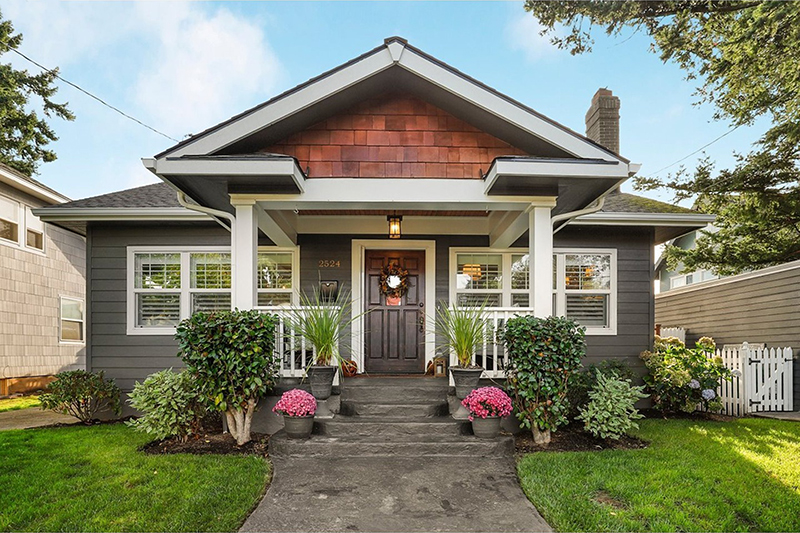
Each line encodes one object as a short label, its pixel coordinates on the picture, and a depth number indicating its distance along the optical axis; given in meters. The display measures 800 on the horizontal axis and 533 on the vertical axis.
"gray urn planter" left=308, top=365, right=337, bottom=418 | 5.25
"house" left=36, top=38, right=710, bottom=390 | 4.96
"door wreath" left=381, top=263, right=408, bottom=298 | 7.57
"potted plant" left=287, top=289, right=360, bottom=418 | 5.26
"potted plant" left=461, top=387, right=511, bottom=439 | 4.80
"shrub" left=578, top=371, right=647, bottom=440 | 5.02
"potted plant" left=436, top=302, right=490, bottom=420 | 5.32
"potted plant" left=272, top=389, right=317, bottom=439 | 4.78
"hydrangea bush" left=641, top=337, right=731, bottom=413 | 6.92
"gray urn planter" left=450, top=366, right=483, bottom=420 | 5.31
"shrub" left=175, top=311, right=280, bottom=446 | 4.70
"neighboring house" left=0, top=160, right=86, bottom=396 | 9.95
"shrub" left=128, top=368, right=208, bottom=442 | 5.00
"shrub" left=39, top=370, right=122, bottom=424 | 6.53
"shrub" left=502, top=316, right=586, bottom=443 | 4.84
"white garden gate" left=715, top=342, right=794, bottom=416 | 7.44
